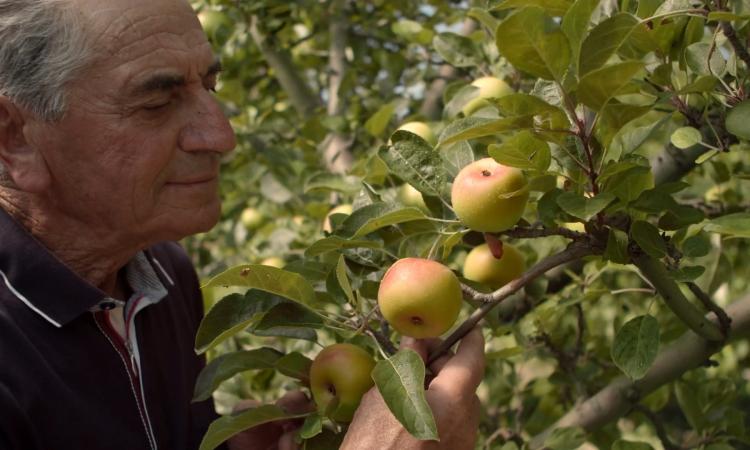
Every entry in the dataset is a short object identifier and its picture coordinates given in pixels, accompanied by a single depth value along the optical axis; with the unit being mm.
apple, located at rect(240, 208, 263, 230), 2477
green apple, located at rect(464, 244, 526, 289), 1276
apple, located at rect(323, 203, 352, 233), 1649
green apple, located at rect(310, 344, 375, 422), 1139
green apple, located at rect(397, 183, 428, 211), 1434
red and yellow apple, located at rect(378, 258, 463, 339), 1058
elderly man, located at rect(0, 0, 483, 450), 1309
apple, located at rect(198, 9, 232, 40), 2283
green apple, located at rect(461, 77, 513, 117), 1533
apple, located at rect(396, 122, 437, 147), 1617
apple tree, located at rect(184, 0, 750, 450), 1003
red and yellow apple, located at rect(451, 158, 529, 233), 1058
